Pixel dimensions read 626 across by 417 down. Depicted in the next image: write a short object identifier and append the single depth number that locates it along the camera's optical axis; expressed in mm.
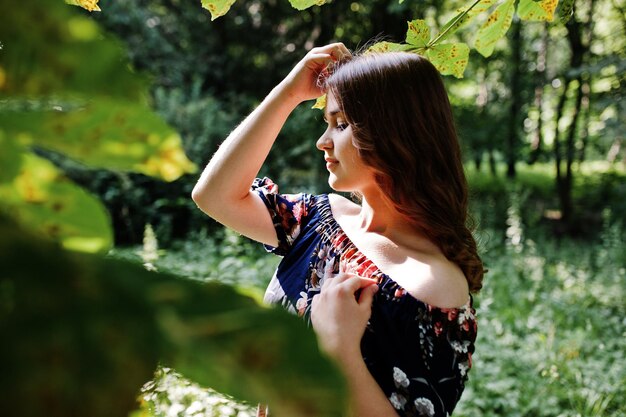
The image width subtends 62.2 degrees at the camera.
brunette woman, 954
